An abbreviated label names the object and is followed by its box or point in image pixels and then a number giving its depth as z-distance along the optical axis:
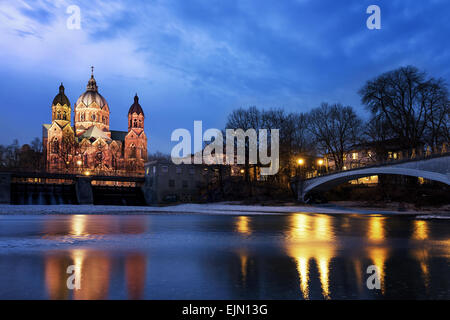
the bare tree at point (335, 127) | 65.56
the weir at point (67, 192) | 60.53
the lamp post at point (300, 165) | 60.69
